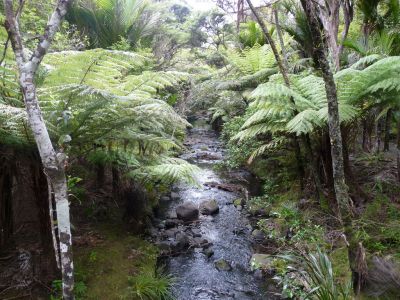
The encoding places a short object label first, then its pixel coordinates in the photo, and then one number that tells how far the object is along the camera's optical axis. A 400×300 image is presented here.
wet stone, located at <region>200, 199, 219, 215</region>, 5.33
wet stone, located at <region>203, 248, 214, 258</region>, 4.11
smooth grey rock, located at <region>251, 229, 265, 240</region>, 4.43
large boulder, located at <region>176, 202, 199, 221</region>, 5.06
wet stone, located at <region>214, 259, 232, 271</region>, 3.83
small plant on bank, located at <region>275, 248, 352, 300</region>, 2.15
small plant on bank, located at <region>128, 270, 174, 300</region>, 3.02
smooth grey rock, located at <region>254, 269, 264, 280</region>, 3.62
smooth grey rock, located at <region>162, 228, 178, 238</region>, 4.48
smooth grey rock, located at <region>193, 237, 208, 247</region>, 4.34
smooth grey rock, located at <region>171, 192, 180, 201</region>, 6.01
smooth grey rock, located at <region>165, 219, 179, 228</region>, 4.80
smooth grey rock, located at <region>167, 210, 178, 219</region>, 5.14
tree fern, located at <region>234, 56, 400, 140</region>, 2.94
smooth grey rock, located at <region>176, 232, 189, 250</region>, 4.22
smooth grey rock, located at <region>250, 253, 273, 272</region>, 3.65
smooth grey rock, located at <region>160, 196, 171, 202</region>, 5.82
